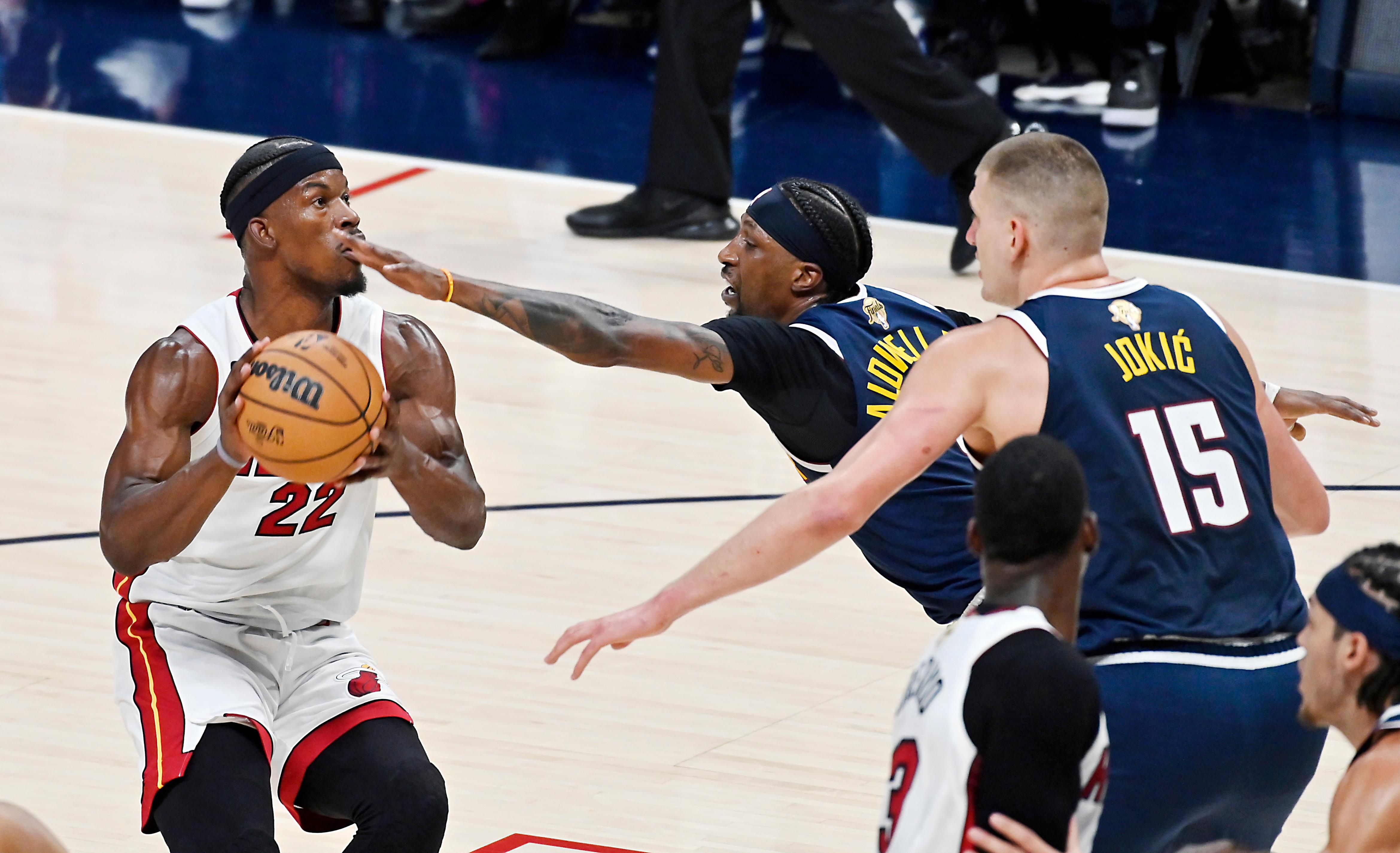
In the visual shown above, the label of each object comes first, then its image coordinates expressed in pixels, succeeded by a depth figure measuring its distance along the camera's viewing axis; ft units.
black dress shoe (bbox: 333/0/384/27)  97.45
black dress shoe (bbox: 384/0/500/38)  97.30
